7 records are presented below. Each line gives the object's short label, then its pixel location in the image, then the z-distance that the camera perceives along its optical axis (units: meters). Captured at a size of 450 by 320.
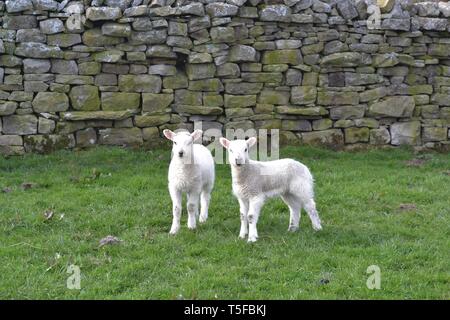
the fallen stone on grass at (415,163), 12.77
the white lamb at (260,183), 8.02
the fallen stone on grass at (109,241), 7.87
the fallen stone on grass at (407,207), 9.68
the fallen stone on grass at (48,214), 8.83
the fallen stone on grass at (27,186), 10.60
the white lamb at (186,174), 8.26
